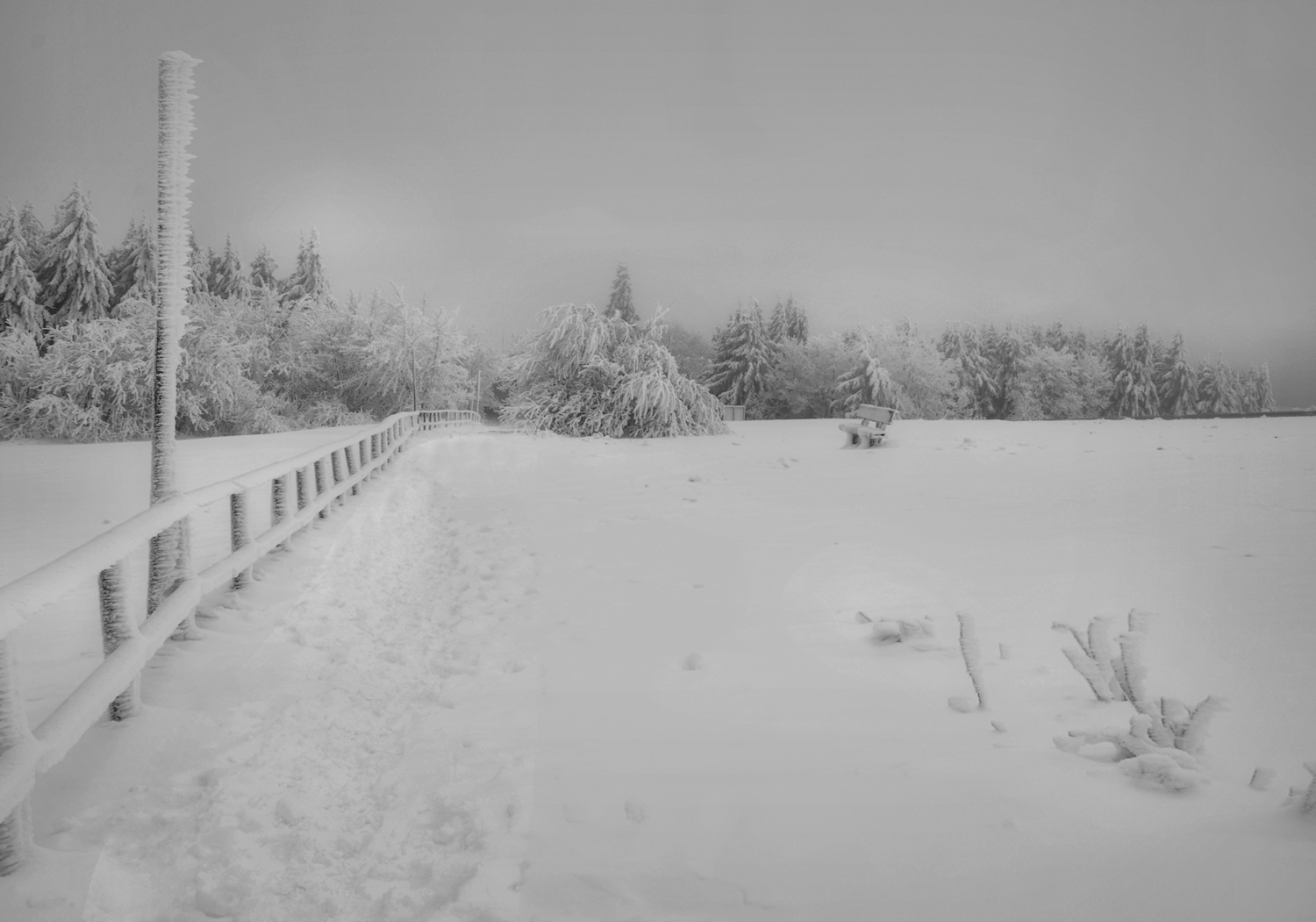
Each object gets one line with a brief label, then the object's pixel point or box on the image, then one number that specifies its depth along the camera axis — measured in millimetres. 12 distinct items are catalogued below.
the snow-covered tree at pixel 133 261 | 45838
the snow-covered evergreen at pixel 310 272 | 64562
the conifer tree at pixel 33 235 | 41875
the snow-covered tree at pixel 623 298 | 59625
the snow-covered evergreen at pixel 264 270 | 64562
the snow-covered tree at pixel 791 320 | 61844
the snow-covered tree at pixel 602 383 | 22984
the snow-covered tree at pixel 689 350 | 66125
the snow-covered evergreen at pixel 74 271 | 39812
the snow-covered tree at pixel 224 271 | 60031
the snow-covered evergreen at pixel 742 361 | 55156
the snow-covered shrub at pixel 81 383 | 30266
